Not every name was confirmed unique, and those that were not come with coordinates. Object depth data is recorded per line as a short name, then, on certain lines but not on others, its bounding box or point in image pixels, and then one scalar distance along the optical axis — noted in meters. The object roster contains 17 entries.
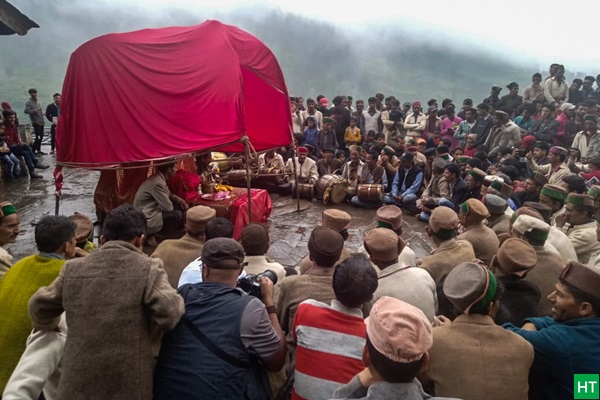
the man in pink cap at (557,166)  6.35
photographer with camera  1.89
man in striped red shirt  1.98
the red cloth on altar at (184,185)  6.55
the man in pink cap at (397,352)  1.48
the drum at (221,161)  9.09
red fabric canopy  5.62
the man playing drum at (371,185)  8.06
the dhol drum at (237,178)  8.91
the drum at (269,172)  9.13
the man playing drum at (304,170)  8.98
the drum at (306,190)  8.70
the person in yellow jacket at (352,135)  11.02
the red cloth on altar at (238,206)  6.29
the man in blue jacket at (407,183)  8.01
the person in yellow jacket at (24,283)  2.22
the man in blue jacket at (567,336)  1.96
